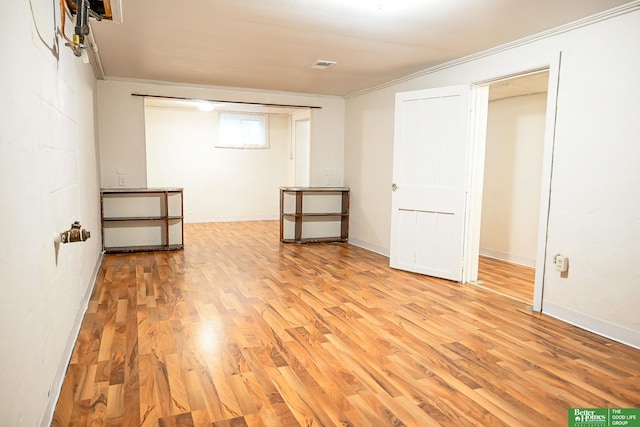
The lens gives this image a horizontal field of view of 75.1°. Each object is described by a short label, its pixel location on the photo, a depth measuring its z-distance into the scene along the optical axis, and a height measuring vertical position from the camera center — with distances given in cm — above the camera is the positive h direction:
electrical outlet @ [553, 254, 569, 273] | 331 -72
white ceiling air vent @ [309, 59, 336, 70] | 456 +115
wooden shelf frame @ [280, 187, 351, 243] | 648 -72
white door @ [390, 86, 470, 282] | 430 -12
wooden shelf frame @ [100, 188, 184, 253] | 545 -73
